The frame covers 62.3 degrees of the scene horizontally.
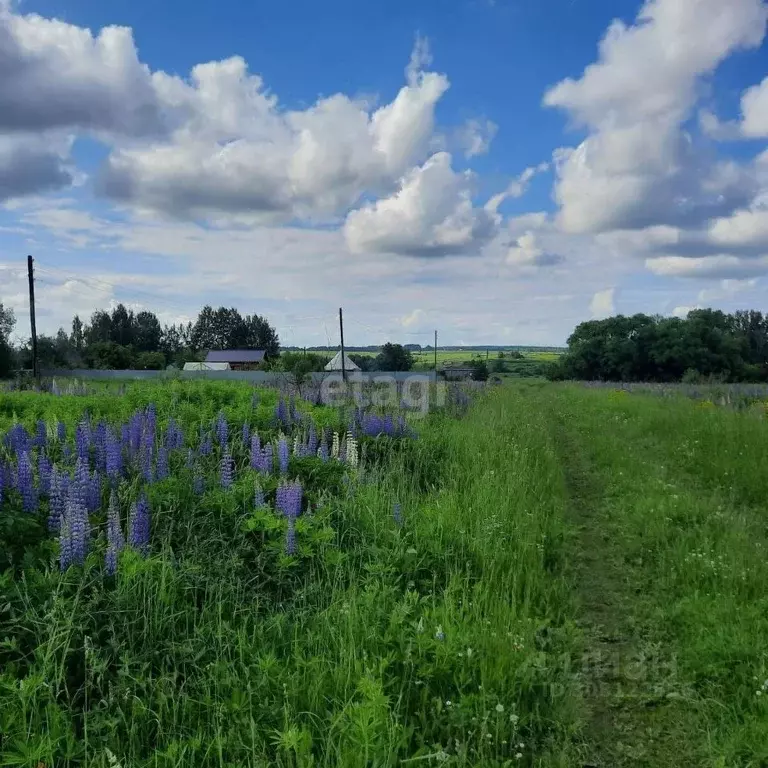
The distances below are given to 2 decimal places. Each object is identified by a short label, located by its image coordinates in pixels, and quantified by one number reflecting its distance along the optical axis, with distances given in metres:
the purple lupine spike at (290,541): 4.44
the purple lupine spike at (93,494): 4.51
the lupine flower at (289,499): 4.89
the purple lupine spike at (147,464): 5.14
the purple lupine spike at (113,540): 3.71
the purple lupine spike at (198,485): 5.14
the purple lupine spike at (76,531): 3.72
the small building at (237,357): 89.97
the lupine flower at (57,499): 4.23
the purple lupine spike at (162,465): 5.35
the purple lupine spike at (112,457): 5.13
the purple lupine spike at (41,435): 6.07
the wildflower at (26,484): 4.45
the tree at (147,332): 97.94
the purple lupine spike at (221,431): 6.84
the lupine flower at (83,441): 5.48
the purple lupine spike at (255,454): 6.00
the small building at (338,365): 44.97
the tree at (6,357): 45.16
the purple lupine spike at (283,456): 6.02
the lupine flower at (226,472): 5.39
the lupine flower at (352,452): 6.93
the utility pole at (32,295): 32.62
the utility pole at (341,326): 44.75
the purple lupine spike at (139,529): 4.07
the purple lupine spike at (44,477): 4.73
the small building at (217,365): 74.24
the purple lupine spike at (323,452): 6.68
